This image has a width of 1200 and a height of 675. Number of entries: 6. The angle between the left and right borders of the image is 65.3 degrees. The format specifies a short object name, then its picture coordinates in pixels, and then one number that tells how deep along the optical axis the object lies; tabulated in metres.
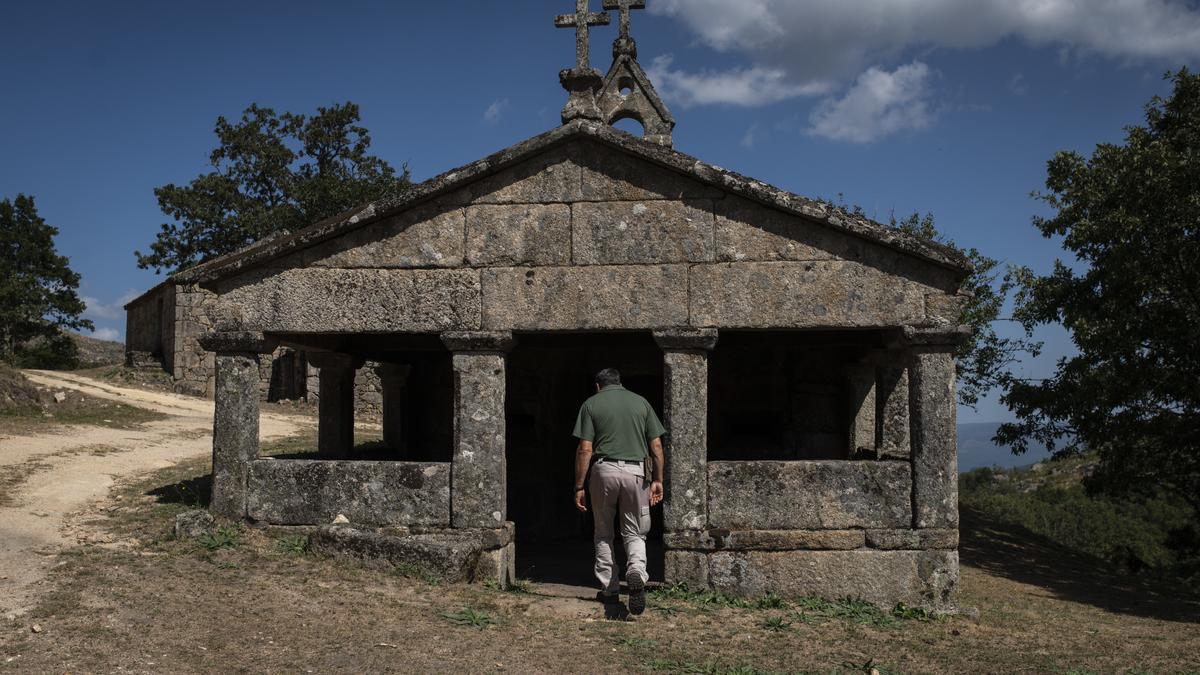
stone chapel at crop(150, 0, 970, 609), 7.79
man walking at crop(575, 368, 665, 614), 7.18
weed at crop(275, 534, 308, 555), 7.88
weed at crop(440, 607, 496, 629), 6.57
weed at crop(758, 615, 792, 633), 6.93
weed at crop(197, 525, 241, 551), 7.83
